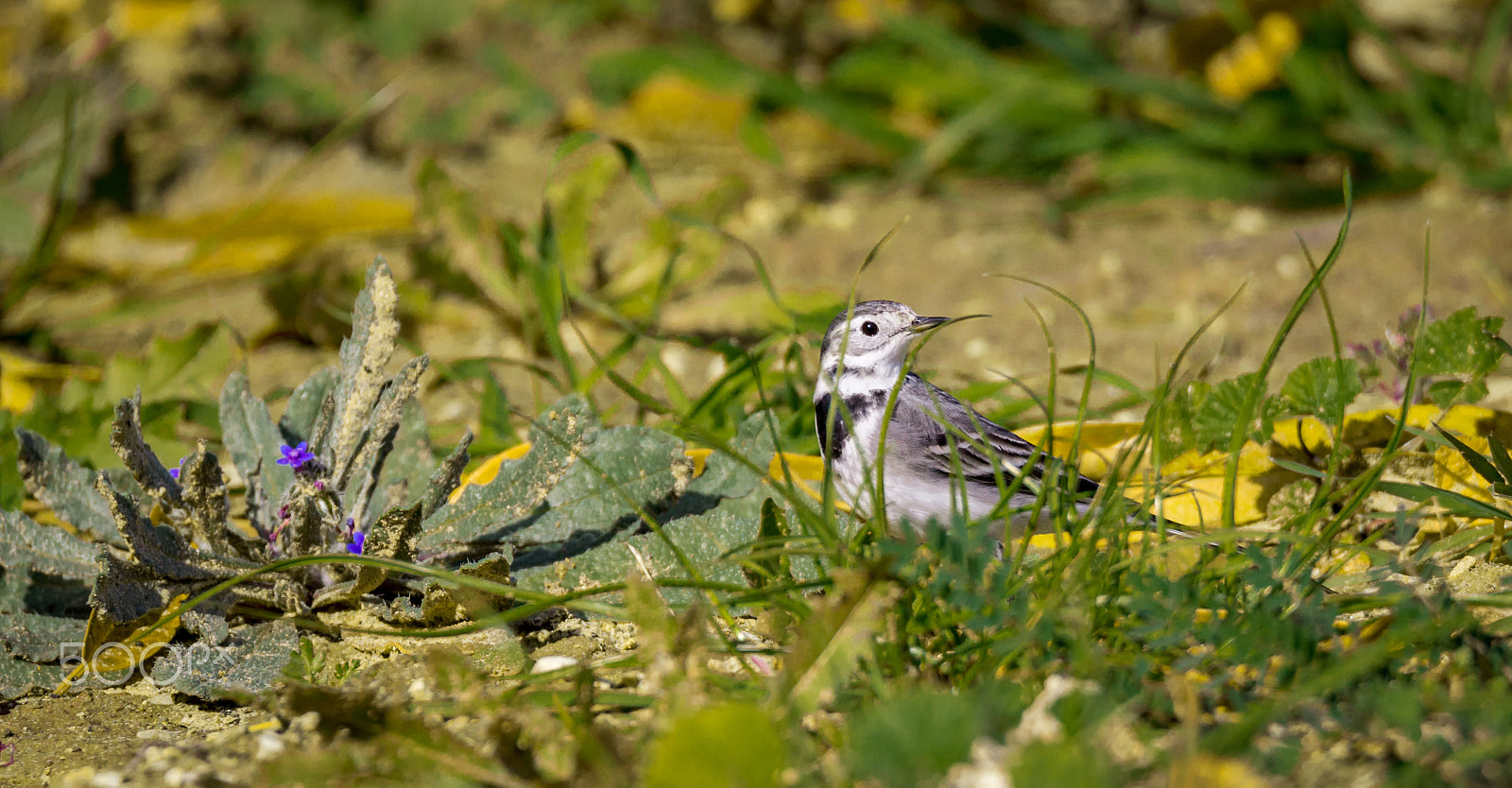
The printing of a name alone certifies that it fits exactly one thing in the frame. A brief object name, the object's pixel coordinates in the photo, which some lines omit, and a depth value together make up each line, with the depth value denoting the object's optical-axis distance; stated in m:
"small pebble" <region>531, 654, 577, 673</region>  4.51
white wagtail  5.30
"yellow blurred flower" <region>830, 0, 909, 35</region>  13.14
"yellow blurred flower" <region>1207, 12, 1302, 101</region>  11.63
